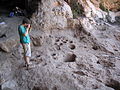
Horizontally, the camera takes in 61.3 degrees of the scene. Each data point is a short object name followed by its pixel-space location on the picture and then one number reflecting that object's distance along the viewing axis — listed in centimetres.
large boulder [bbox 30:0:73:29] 357
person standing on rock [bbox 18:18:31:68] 256
